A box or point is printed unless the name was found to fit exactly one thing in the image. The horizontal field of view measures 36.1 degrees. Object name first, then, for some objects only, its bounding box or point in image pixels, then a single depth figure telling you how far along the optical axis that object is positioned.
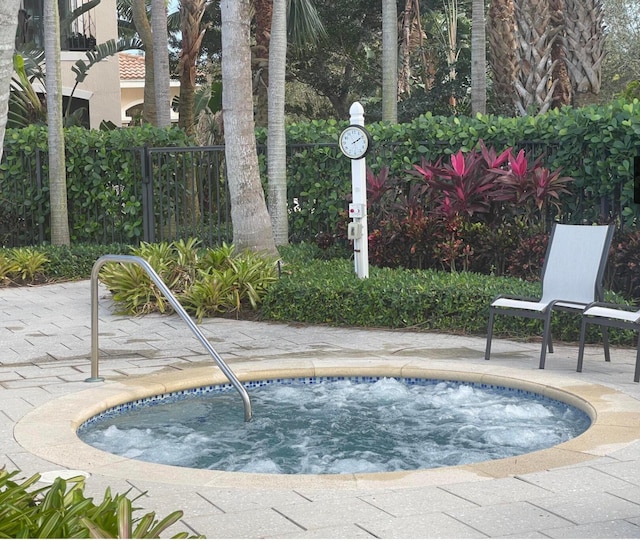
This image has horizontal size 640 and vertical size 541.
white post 11.26
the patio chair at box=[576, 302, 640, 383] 7.58
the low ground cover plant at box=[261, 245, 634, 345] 9.77
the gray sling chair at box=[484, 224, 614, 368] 8.36
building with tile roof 35.50
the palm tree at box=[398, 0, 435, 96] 29.26
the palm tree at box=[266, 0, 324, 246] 13.36
